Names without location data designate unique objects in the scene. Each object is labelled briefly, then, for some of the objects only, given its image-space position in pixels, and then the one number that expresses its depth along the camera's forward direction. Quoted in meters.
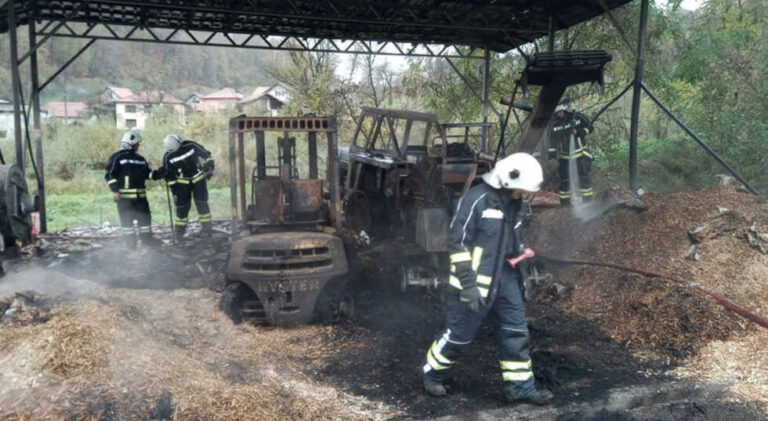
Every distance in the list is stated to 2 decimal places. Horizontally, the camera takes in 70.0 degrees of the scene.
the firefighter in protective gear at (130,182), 9.05
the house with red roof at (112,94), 45.83
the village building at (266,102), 37.16
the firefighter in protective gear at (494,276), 4.19
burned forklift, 5.67
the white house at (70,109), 40.44
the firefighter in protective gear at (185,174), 9.55
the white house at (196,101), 49.42
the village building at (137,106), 36.06
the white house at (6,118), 36.68
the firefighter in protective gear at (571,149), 9.14
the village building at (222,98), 50.41
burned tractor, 6.75
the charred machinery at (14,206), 6.84
